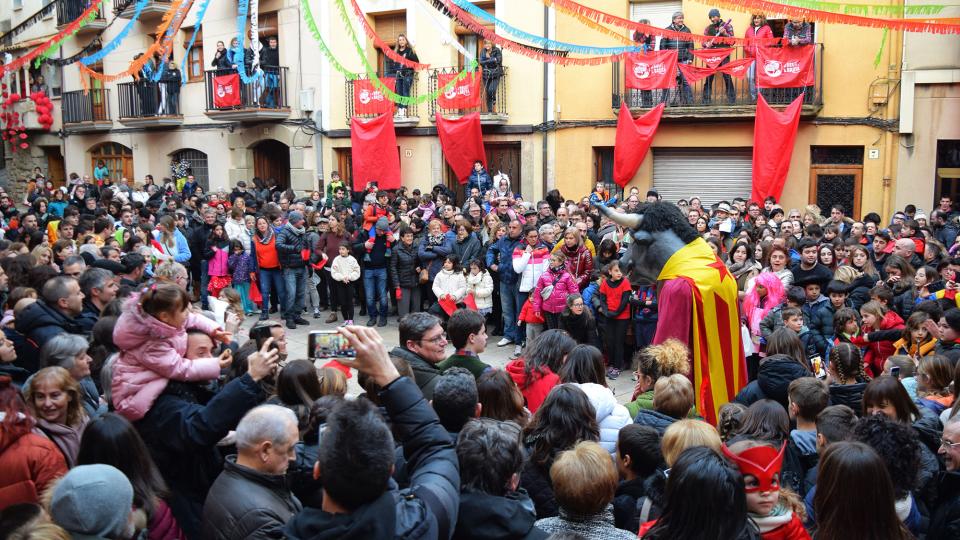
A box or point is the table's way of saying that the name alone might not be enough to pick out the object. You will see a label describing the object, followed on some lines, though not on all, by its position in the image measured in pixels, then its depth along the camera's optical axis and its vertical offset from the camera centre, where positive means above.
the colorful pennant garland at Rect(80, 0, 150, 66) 13.79 +1.91
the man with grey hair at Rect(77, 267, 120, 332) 7.03 -1.00
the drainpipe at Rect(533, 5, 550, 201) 17.91 +1.50
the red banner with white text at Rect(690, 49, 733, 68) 15.05 +1.90
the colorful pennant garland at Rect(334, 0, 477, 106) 11.54 +1.48
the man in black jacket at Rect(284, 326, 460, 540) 2.59 -1.03
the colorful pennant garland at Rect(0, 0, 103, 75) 12.57 +2.07
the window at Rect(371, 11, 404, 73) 20.33 +3.30
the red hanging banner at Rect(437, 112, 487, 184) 18.41 +0.49
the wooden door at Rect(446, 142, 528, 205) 19.22 +0.10
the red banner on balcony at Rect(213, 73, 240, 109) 21.23 +1.89
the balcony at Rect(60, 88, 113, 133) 26.06 +1.75
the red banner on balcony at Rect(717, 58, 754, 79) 14.82 +1.66
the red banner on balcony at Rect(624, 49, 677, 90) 15.77 +1.74
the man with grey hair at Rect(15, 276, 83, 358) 6.07 -1.05
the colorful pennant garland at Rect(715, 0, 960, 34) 9.01 +1.53
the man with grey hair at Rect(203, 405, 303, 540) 3.17 -1.18
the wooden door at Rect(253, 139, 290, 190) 23.03 +0.14
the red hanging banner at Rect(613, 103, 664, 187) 16.88 +0.46
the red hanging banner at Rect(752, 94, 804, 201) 15.52 +0.30
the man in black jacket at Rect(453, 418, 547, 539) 3.06 -1.19
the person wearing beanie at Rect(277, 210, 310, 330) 12.12 -1.37
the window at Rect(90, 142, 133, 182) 26.27 +0.30
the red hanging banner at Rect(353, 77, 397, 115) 19.05 +1.52
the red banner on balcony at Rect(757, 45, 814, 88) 15.15 +1.69
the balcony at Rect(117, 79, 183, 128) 23.72 +1.80
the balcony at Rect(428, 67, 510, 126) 18.52 +1.29
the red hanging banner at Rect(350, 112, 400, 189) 18.80 +0.34
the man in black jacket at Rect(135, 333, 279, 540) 3.68 -1.16
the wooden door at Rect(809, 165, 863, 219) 15.91 -0.45
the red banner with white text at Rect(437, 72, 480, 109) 18.22 +1.54
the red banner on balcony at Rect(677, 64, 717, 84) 15.27 +1.62
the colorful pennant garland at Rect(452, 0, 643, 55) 11.11 +1.80
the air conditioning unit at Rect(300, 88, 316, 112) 21.12 +1.63
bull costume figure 5.59 -0.89
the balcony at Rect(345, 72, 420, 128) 19.72 +1.19
